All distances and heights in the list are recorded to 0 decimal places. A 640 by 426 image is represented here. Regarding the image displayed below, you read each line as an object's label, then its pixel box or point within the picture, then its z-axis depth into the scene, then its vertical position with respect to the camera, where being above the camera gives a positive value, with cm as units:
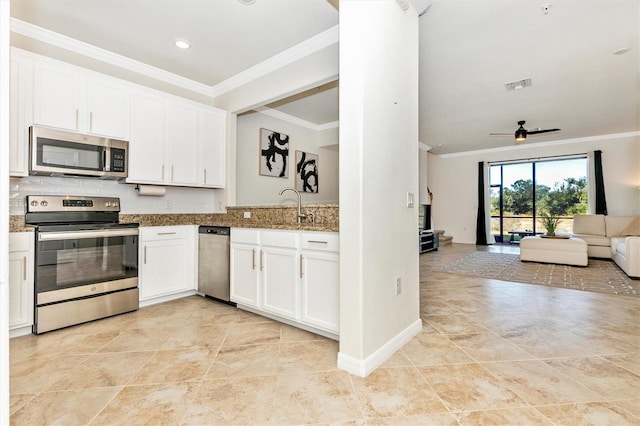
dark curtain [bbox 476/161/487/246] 855 -4
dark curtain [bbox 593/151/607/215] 710 +70
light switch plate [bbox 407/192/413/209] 236 +12
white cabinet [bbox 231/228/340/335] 230 -49
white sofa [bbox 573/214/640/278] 533 -35
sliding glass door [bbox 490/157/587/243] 774 +56
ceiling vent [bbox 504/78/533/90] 411 +178
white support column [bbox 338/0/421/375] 185 +22
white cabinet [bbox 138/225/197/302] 315 -48
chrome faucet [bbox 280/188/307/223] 280 +1
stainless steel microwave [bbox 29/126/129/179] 258 +56
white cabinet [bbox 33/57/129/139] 263 +106
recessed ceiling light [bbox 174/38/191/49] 300 +171
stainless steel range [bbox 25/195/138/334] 251 -39
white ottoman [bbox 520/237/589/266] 524 -62
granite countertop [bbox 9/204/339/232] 255 -2
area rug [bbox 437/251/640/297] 390 -88
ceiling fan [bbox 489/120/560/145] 556 +150
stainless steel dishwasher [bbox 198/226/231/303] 320 -49
